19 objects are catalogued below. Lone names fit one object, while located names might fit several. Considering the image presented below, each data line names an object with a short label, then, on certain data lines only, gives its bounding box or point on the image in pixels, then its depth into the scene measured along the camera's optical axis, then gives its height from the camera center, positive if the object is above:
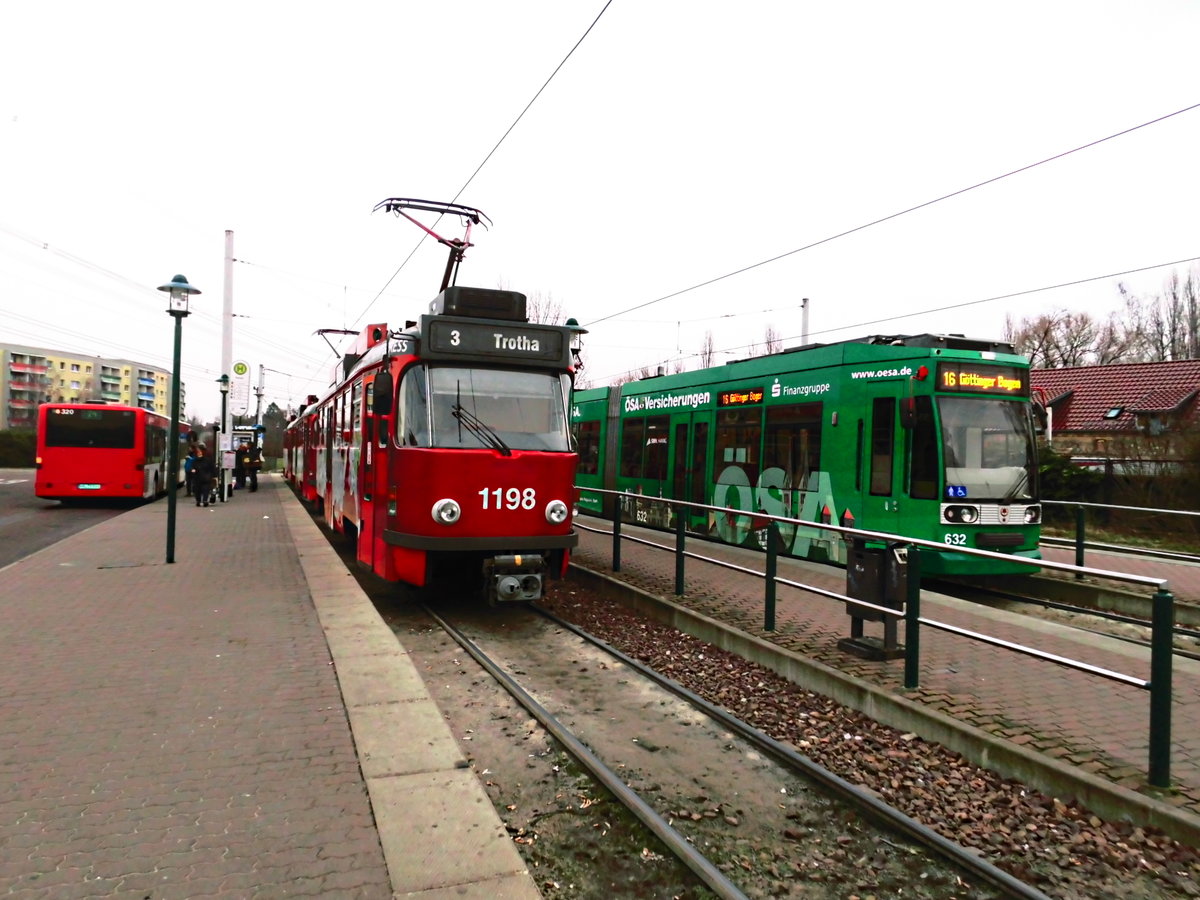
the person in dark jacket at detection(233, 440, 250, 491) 30.67 -0.29
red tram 7.39 +0.10
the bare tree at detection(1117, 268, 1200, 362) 41.81 +7.45
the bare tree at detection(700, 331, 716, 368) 50.36 +6.79
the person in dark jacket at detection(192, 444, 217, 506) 20.81 -0.63
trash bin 5.76 -0.91
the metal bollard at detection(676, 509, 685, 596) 8.66 -0.97
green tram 9.52 +0.28
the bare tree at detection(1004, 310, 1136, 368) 44.50 +7.37
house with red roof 17.17 +2.68
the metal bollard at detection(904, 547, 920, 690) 5.33 -1.13
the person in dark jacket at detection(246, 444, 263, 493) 30.11 -0.54
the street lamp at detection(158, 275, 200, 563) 10.62 +1.86
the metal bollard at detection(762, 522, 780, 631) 7.04 -1.05
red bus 20.89 -0.06
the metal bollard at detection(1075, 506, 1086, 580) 10.61 -0.88
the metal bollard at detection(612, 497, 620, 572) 10.38 -1.07
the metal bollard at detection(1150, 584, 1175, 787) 3.88 -1.06
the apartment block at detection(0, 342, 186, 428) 102.06 +9.72
